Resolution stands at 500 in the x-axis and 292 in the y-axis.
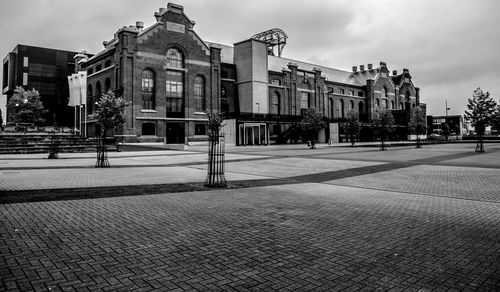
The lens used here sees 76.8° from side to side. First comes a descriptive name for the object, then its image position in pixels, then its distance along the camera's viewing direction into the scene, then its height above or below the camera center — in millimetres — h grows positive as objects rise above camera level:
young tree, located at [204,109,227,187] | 10016 -265
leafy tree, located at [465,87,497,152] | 28141 +2718
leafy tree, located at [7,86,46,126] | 58844 +6873
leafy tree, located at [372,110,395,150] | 45969 +2911
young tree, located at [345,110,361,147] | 43688 +2214
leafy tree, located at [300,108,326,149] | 41253 +2657
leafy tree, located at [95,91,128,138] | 28573 +2959
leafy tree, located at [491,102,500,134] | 28203 +1917
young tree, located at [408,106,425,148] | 55206 +3604
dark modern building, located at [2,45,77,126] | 74375 +16457
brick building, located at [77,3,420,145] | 41688 +9046
